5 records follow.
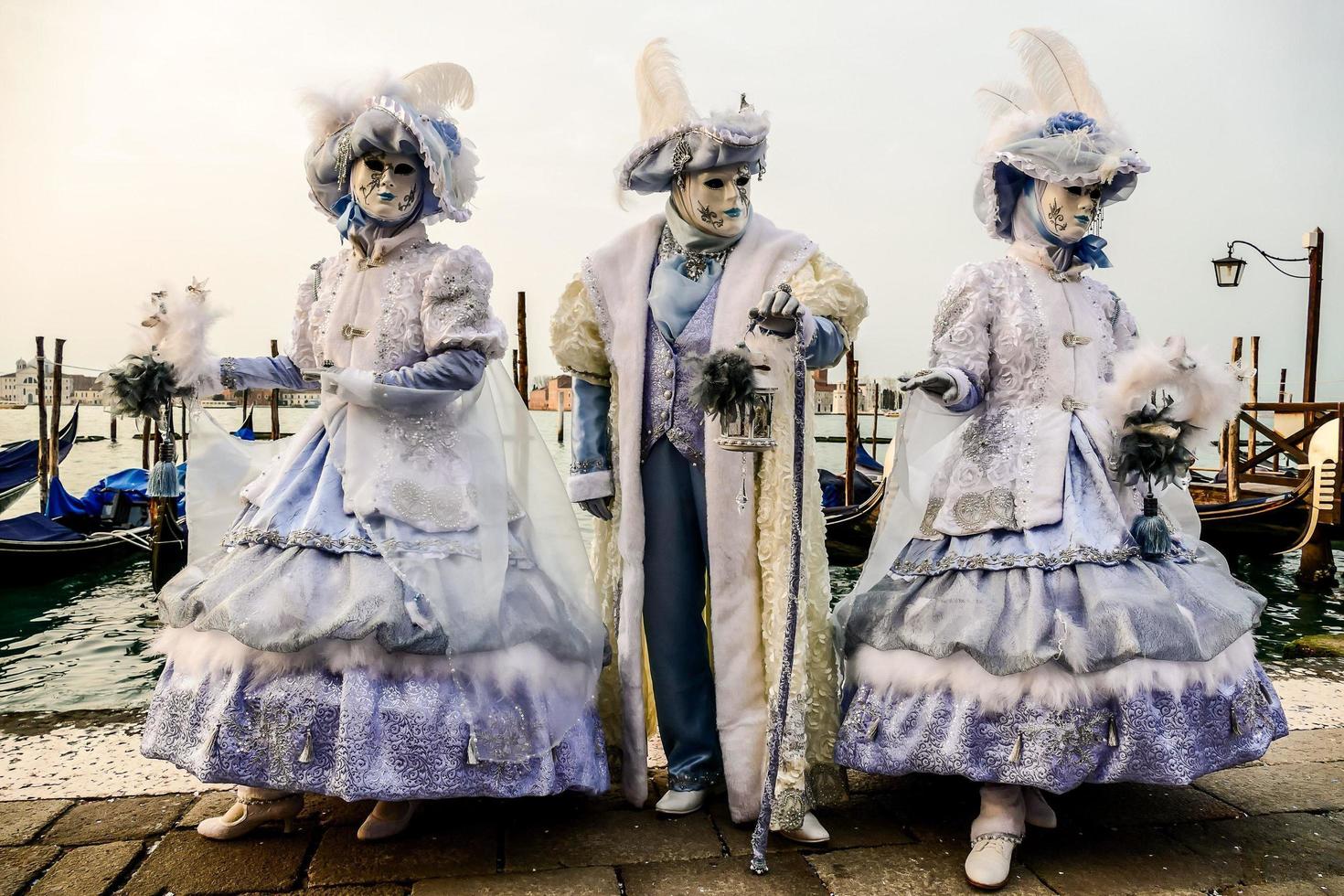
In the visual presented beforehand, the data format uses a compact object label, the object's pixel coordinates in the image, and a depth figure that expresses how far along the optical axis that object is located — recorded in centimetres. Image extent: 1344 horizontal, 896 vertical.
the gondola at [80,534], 1069
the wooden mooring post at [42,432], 1455
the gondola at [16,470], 1389
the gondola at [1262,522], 1121
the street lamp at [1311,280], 1297
